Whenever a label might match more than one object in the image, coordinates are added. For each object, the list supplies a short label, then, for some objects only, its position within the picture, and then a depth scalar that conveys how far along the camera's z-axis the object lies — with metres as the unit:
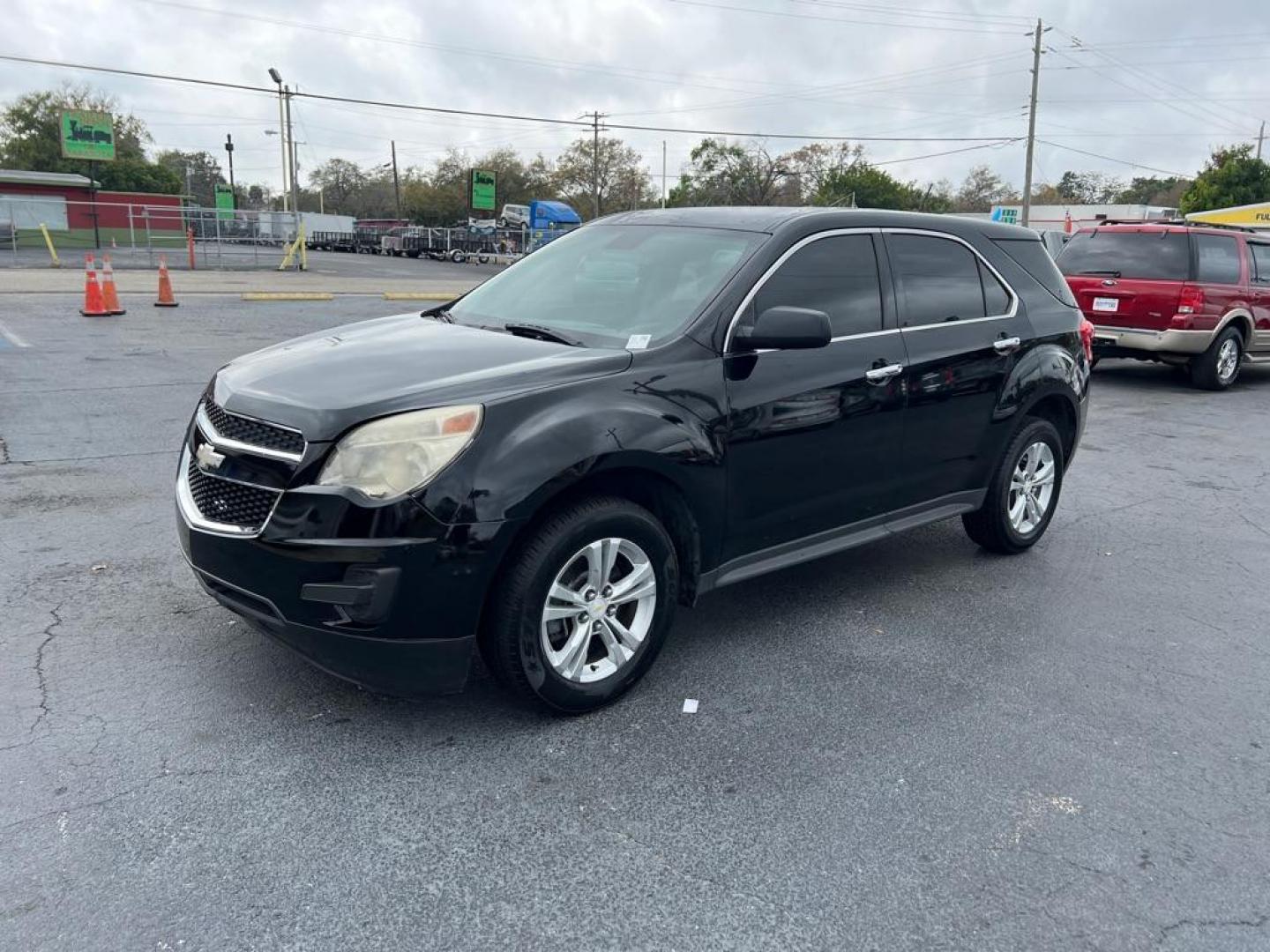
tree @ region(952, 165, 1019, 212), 93.25
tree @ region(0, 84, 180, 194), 73.88
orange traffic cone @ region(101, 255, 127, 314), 15.59
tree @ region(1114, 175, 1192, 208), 95.12
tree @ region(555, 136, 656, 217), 87.25
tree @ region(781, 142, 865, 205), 83.88
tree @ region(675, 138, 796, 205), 83.25
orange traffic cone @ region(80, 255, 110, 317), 15.22
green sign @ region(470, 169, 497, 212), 58.43
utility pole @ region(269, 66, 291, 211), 49.09
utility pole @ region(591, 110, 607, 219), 80.62
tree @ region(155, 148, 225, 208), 113.62
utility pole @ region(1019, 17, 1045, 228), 47.53
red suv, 11.91
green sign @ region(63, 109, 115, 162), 56.28
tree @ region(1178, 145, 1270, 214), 49.47
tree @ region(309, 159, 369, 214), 111.81
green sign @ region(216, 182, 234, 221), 65.26
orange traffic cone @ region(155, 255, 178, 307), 17.22
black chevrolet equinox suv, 3.19
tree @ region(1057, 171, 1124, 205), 104.31
